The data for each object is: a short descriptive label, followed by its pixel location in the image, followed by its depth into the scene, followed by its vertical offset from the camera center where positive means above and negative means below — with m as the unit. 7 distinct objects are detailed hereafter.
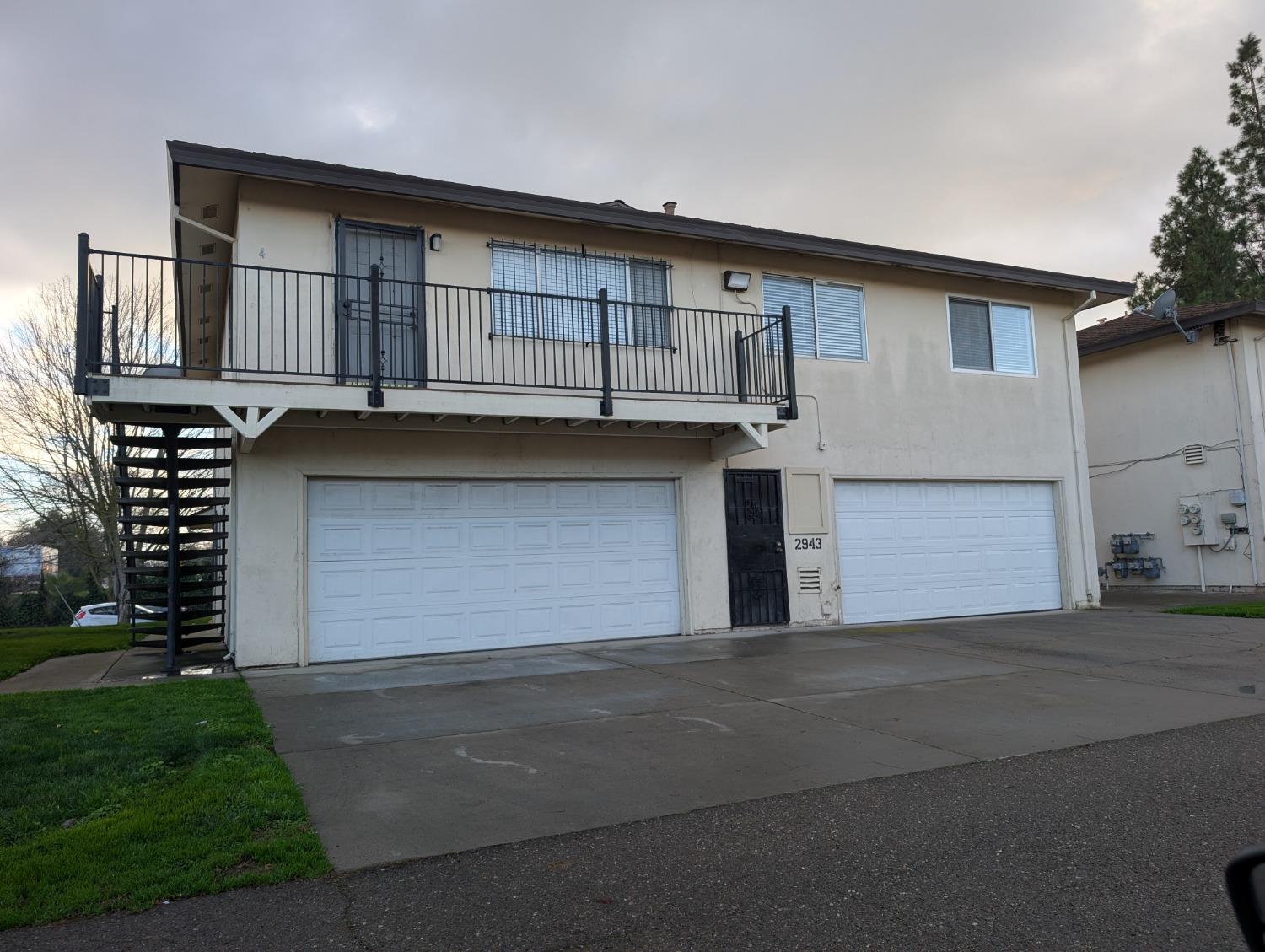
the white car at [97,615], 24.17 -0.84
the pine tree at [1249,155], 26.55 +11.65
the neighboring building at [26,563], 31.45 +0.93
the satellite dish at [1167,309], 16.45 +4.37
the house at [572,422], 9.54 +1.73
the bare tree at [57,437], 22.55 +3.86
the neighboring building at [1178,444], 16.38 +1.94
